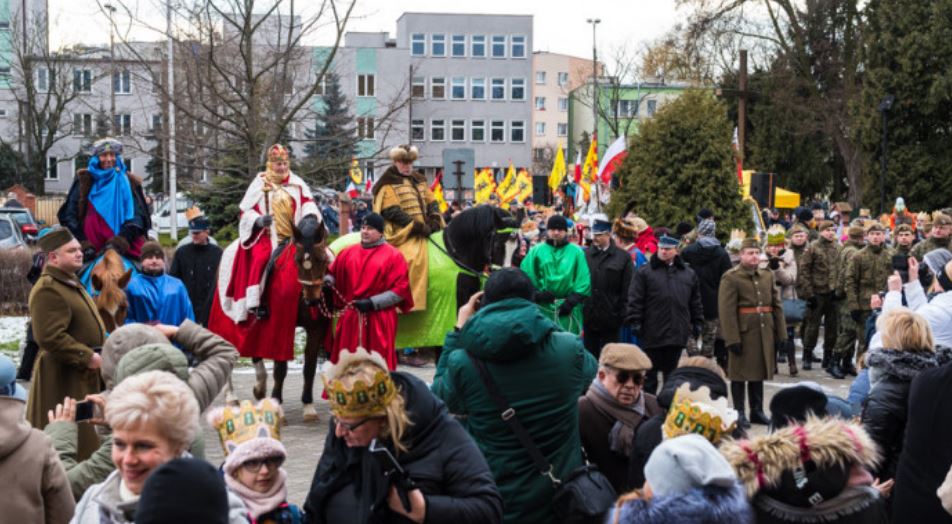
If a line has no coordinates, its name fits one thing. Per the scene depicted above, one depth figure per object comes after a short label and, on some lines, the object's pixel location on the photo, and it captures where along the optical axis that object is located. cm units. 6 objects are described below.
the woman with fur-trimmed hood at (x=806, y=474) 429
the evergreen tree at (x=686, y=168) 2059
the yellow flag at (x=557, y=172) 3559
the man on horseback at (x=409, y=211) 1152
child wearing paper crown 436
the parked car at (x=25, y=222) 3094
